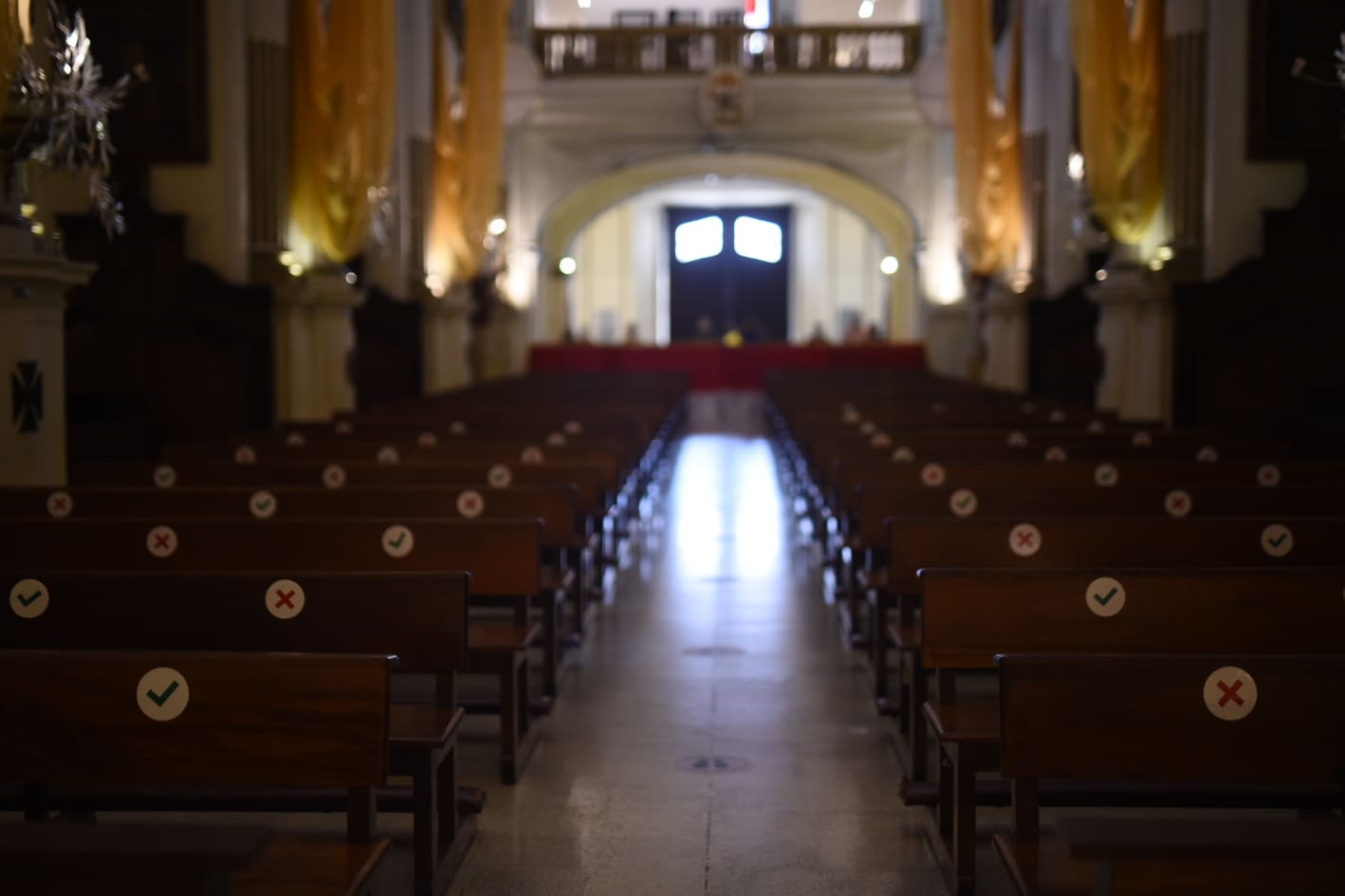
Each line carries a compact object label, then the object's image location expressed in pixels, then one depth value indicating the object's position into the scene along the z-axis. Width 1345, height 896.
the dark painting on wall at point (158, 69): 9.20
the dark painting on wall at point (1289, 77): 8.73
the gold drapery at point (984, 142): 13.66
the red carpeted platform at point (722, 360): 21.41
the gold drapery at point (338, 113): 9.77
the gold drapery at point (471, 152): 13.72
